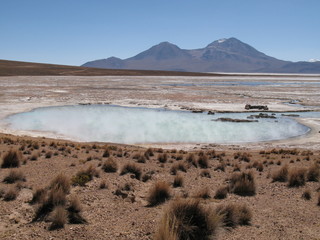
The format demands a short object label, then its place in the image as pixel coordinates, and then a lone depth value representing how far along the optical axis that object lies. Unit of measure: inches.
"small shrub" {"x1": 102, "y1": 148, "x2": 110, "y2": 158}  495.0
